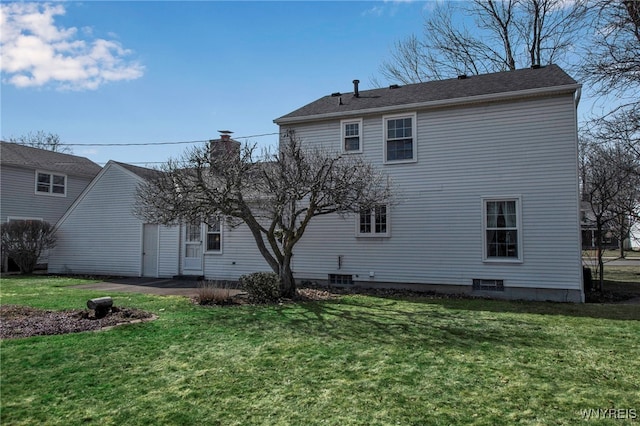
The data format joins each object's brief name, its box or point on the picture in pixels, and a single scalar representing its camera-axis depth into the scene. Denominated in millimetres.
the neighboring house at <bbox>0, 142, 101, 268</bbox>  20156
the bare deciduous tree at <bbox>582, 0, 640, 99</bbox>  9000
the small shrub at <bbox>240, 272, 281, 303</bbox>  9852
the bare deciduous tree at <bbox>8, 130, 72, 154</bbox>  36250
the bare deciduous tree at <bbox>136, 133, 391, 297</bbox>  9625
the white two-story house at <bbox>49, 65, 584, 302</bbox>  10922
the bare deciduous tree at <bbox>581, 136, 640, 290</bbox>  12969
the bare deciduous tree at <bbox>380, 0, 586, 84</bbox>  21391
